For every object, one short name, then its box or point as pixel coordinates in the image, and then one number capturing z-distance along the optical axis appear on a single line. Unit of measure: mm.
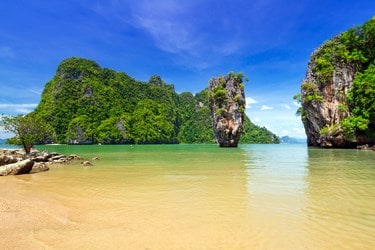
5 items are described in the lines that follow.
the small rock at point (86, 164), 19389
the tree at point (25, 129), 26453
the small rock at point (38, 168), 15831
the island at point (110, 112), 122062
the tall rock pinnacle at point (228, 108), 62500
